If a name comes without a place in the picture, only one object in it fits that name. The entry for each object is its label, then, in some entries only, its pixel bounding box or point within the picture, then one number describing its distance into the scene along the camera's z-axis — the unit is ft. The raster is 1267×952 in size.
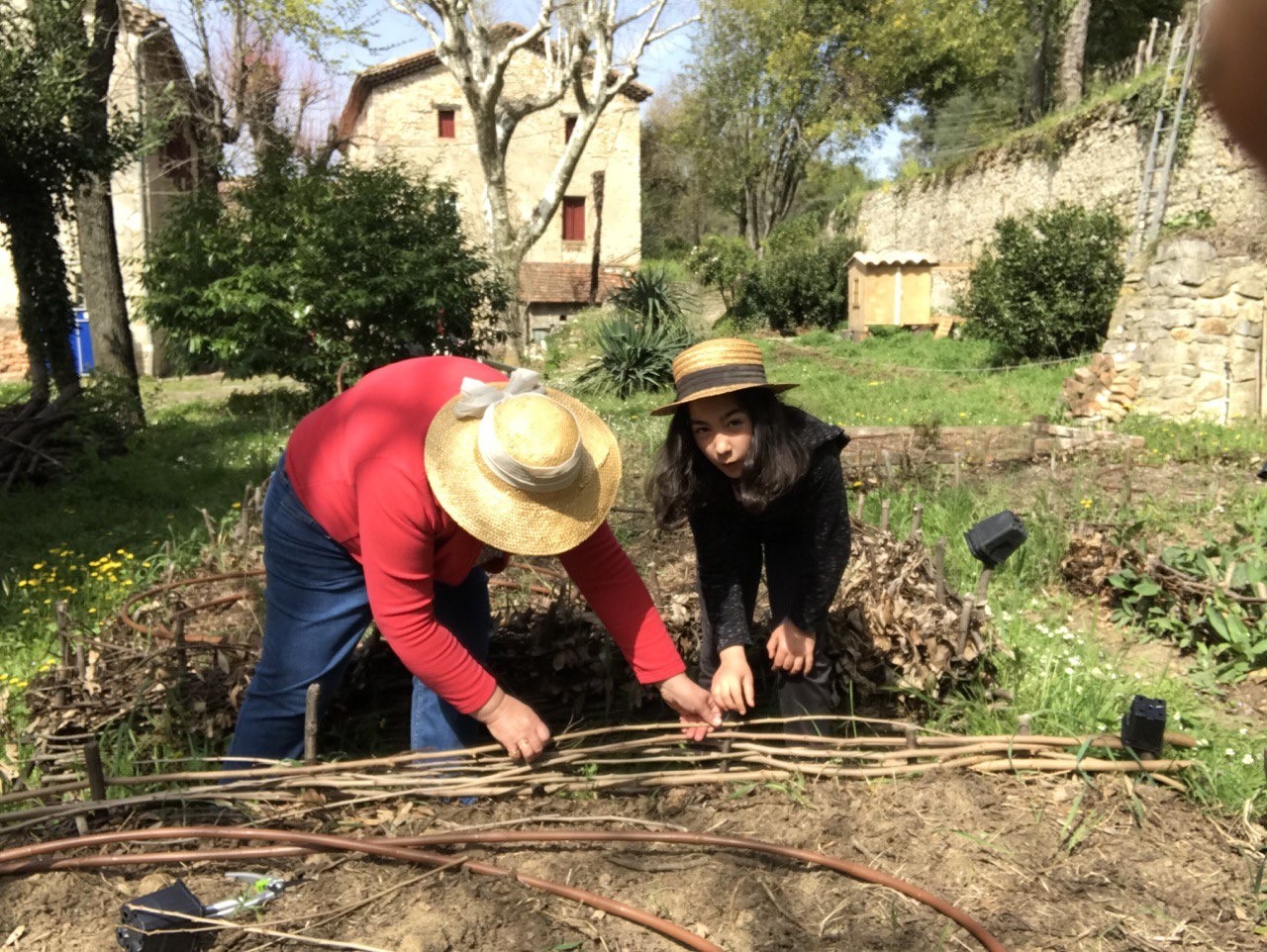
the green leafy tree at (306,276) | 36.88
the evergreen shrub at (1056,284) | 41.93
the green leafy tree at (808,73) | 90.74
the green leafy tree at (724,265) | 77.36
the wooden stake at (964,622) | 9.78
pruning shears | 6.54
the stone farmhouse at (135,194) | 57.41
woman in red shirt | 6.92
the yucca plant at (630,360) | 43.75
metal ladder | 41.68
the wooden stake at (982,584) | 10.32
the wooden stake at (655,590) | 11.39
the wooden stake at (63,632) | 9.61
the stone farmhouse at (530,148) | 86.89
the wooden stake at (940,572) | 10.00
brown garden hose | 6.64
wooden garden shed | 61.62
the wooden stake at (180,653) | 10.08
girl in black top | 8.24
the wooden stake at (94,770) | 7.23
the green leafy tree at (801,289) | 70.64
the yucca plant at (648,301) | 52.47
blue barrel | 55.83
